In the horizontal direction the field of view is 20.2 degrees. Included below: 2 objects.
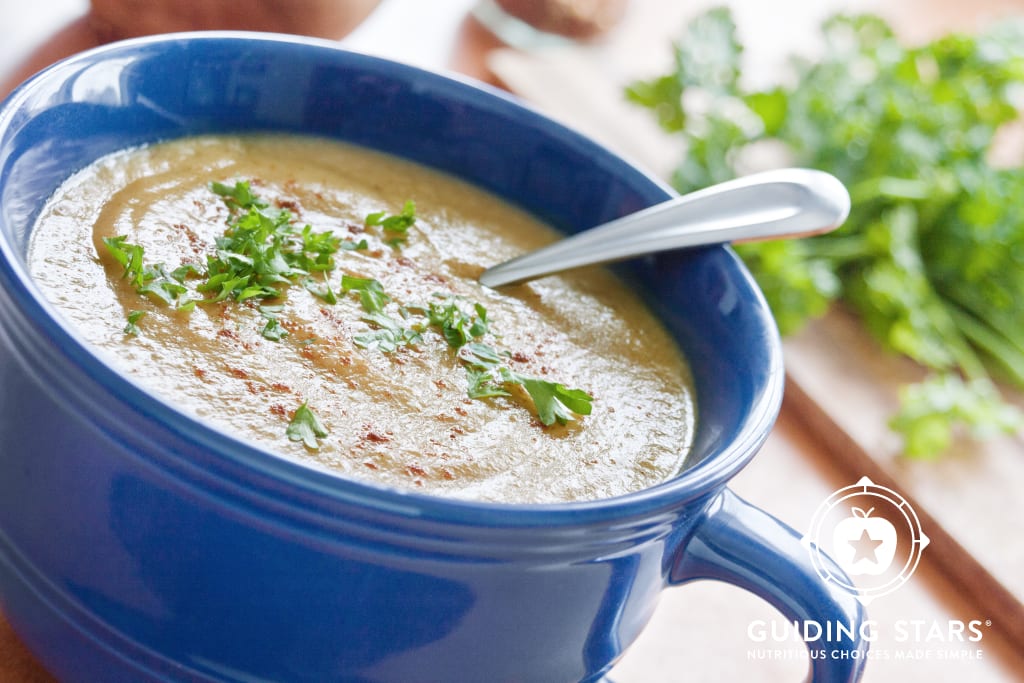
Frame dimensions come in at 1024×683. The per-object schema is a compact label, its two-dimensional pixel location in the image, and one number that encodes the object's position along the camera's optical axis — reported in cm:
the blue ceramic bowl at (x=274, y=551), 45
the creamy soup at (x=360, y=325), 50
